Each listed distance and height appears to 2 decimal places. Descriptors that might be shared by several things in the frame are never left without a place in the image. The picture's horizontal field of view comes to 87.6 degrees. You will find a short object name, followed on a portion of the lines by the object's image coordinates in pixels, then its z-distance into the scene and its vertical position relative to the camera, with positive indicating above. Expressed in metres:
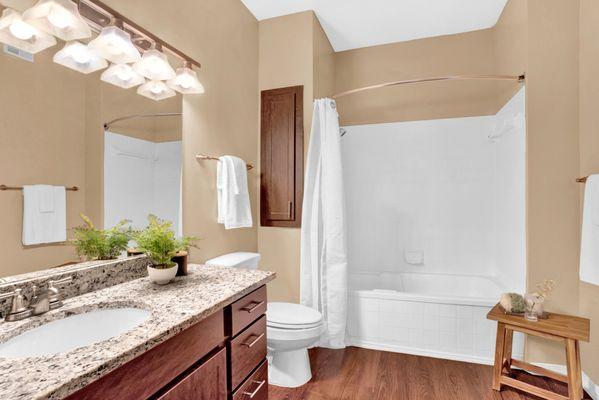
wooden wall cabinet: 2.61 +0.40
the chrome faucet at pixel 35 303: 0.90 -0.30
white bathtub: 2.25 -0.92
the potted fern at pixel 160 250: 1.24 -0.20
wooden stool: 1.69 -0.82
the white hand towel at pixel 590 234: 1.71 -0.17
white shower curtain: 2.45 -0.25
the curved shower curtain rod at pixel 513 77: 2.20 +0.89
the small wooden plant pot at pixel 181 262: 1.41 -0.27
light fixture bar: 1.24 +0.79
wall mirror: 0.98 +0.19
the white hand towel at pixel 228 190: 2.02 +0.09
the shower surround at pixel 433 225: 2.35 -0.22
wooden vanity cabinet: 0.74 -0.48
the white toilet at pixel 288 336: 1.88 -0.80
